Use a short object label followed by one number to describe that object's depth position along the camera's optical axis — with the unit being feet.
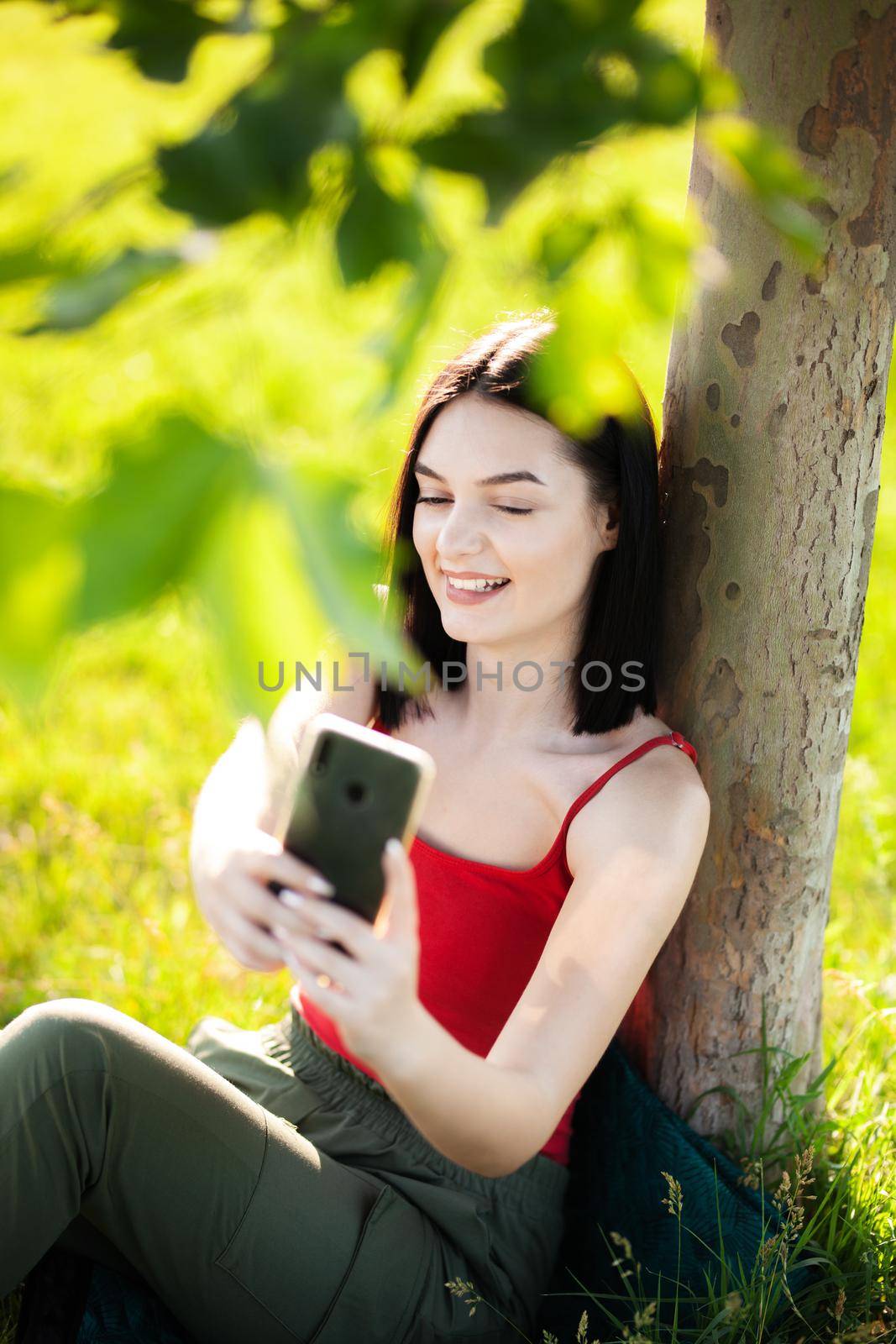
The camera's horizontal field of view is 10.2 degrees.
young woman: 9.94
